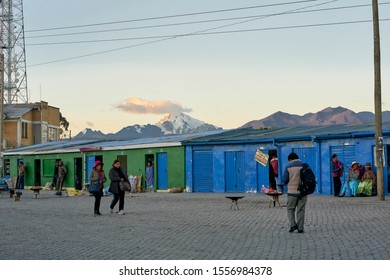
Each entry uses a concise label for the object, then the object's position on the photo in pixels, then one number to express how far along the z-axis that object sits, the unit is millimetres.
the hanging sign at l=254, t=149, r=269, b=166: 30594
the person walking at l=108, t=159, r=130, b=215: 19344
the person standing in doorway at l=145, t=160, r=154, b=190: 35531
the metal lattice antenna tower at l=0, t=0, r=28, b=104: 65688
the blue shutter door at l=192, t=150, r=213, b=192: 33062
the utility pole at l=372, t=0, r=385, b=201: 22984
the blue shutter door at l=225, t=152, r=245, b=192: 31875
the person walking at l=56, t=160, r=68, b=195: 37125
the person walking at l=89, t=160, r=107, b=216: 19370
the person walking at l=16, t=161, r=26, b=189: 45325
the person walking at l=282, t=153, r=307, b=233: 13508
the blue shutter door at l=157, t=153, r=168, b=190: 34875
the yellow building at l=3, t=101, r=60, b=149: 63688
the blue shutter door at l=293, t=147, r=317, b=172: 28719
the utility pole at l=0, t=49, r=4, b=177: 39812
